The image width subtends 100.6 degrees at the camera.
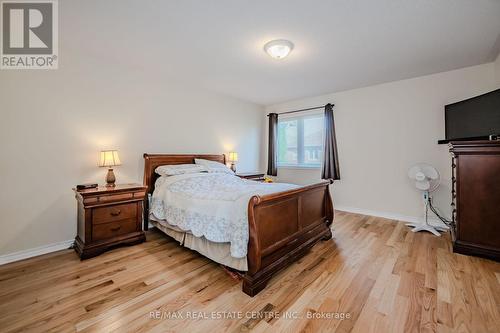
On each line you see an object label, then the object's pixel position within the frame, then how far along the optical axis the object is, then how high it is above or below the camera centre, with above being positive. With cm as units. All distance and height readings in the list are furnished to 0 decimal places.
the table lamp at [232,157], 429 +18
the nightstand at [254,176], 407 -21
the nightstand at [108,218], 226 -60
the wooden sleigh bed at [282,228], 167 -64
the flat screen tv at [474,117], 222 +57
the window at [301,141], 455 +57
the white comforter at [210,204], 178 -40
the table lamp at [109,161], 260 +7
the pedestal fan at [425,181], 298 -25
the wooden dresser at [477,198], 215 -36
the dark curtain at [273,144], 507 +53
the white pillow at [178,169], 299 -4
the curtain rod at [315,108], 433 +123
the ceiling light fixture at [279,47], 228 +133
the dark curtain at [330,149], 413 +32
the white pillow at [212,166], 342 +0
